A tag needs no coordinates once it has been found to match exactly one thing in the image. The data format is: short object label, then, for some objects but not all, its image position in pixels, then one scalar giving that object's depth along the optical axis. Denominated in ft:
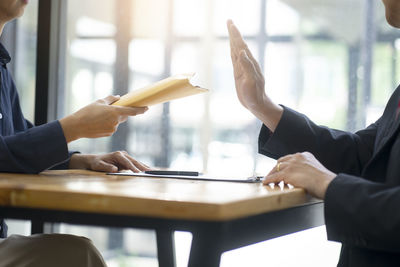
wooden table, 4.50
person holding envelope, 5.45
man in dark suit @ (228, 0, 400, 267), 4.94
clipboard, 5.58
